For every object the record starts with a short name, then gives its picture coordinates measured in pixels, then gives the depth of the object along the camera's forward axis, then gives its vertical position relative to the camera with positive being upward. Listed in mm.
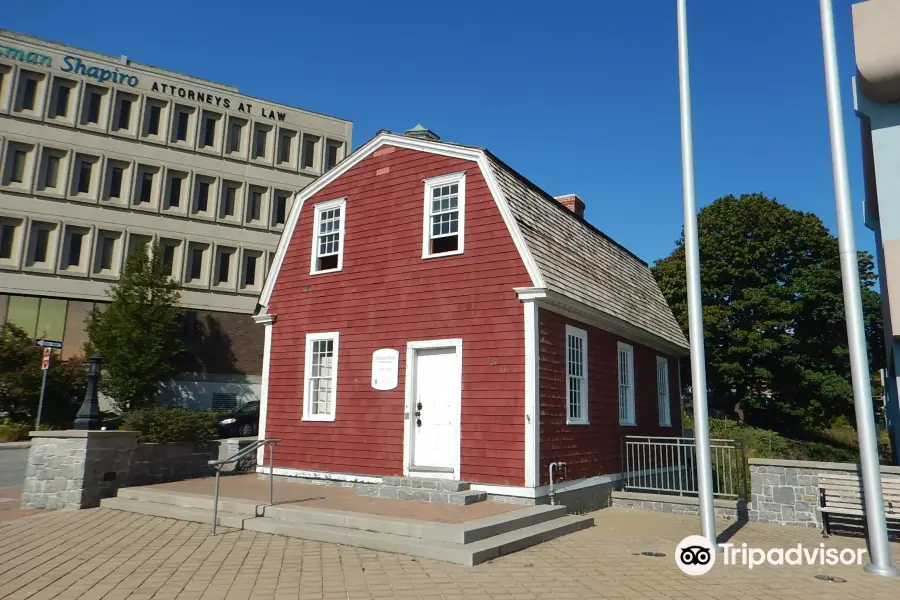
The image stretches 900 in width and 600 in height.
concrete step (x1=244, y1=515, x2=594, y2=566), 7434 -1666
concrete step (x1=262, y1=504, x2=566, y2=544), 7895 -1525
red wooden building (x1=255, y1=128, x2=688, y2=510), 11195 +1553
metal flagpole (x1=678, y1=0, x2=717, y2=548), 8188 +1441
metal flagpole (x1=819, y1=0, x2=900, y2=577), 7430 +1057
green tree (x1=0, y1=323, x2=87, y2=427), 24672 +713
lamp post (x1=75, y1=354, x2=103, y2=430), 11906 -101
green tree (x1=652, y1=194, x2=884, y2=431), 28375 +4717
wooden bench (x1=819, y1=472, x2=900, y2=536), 9273 -1164
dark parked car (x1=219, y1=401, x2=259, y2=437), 22750 -651
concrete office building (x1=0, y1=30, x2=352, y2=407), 29938 +10780
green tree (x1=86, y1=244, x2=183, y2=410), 27031 +2936
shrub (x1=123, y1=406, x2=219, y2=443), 12977 -444
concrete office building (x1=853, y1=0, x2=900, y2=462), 9961 +5048
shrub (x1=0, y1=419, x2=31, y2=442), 22938 -1123
